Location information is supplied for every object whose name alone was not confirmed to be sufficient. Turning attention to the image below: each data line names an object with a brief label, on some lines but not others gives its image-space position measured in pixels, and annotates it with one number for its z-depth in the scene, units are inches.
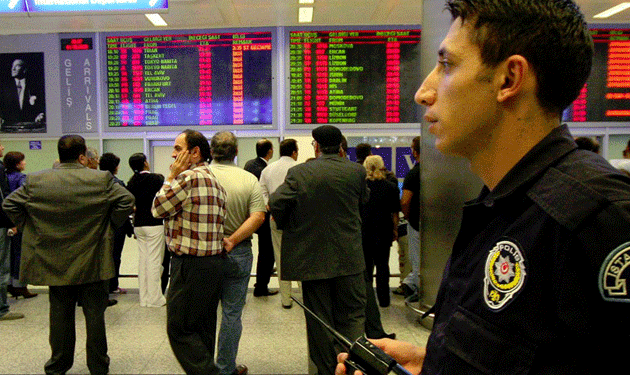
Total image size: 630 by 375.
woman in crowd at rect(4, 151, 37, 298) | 194.9
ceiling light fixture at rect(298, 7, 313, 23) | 241.7
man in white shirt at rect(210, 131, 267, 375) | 123.6
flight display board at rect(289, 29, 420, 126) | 273.3
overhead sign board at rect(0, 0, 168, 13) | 149.6
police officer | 24.9
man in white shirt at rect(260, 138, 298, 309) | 179.6
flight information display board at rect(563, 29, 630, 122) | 271.3
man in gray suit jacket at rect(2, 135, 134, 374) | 119.3
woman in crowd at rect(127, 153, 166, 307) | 185.5
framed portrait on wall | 287.7
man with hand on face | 105.9
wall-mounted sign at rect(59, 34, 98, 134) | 286.8
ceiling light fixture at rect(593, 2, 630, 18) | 236.6
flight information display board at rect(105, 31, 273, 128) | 278.4
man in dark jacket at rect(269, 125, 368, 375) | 118.8
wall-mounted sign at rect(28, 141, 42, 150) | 294.8
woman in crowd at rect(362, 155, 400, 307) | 169.8
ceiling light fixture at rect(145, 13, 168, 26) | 245.3
